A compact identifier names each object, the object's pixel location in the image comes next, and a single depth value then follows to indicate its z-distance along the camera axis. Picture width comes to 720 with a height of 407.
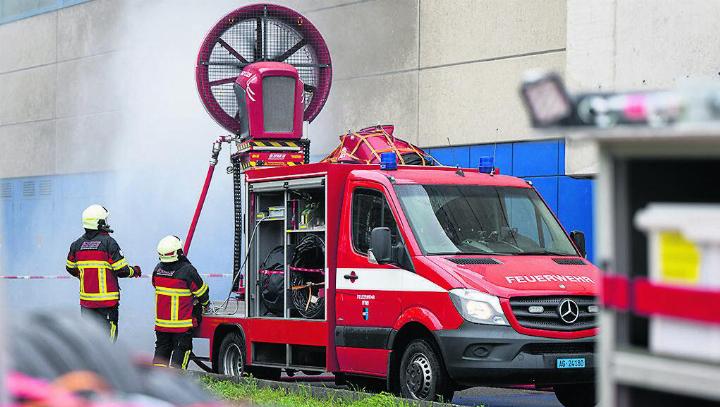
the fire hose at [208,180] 17.14
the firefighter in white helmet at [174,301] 14.30
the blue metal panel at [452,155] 24.52
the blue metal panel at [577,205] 22.33
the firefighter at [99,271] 14.73
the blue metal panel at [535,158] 22.86
